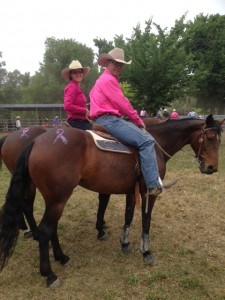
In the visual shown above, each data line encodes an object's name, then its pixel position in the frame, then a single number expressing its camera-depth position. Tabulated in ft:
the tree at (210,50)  73.46
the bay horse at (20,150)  15.49
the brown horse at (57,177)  11.76
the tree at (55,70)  183.93
